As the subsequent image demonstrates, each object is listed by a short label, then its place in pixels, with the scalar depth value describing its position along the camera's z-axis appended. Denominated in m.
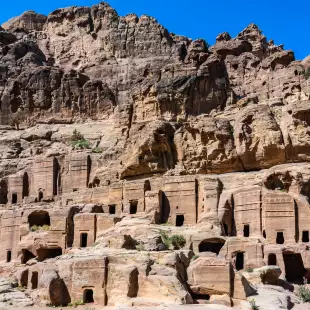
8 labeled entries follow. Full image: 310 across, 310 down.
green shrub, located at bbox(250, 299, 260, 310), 34.34
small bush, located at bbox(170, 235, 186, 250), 45.45
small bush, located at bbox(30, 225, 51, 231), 52.46
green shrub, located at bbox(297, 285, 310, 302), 39.36
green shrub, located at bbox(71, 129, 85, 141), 70.19
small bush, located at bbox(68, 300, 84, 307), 37.34
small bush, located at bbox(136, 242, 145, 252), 40.68
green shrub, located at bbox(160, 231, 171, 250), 44.31
